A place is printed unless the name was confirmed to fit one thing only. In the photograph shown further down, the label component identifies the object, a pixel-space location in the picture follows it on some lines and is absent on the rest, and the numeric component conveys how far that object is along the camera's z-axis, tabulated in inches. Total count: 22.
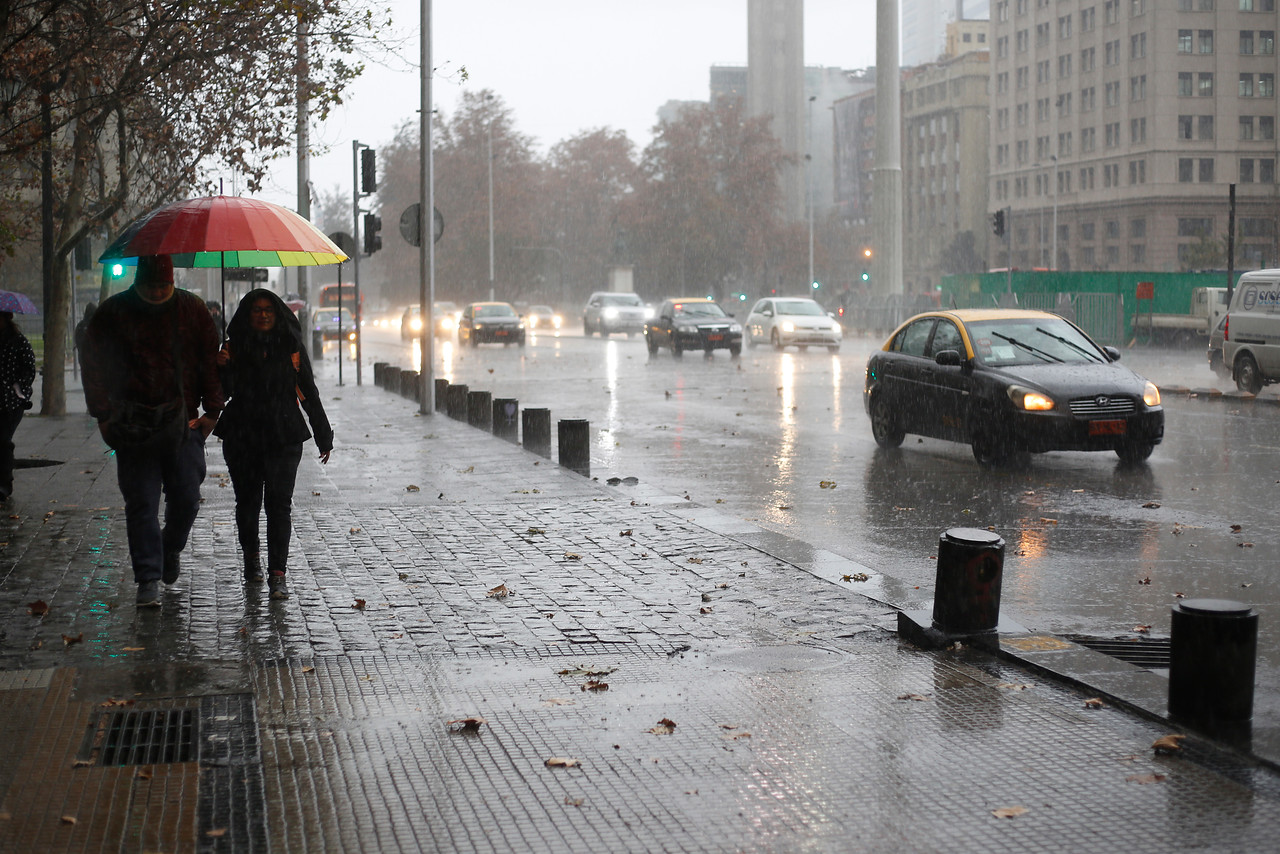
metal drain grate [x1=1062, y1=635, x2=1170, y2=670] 261.7
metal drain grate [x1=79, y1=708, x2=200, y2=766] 198.2
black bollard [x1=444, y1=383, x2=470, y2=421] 788.0
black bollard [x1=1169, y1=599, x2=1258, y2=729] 209.5
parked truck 1594.5
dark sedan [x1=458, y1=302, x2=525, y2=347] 2005.4
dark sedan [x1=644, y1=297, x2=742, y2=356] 1560.0
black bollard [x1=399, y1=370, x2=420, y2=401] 945.5
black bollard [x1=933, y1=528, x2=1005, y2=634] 263.4
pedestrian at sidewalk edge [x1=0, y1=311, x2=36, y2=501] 463.2
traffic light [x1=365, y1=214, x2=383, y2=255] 1103.0
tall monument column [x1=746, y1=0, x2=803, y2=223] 5093.5
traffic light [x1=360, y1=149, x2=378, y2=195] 1044.5
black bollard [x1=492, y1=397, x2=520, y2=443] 680.4
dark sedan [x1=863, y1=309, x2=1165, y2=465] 536.4
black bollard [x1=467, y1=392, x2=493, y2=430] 744.3
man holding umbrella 293.4
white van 901.2
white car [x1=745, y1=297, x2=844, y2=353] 1658.5
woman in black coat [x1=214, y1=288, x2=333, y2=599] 311.7
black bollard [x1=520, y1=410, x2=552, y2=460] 616.7
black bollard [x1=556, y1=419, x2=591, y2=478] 554.3
